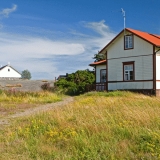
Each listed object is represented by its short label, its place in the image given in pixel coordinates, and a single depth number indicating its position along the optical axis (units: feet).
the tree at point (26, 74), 374.63
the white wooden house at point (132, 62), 66.69
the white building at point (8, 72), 225.15
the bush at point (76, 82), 88.58
